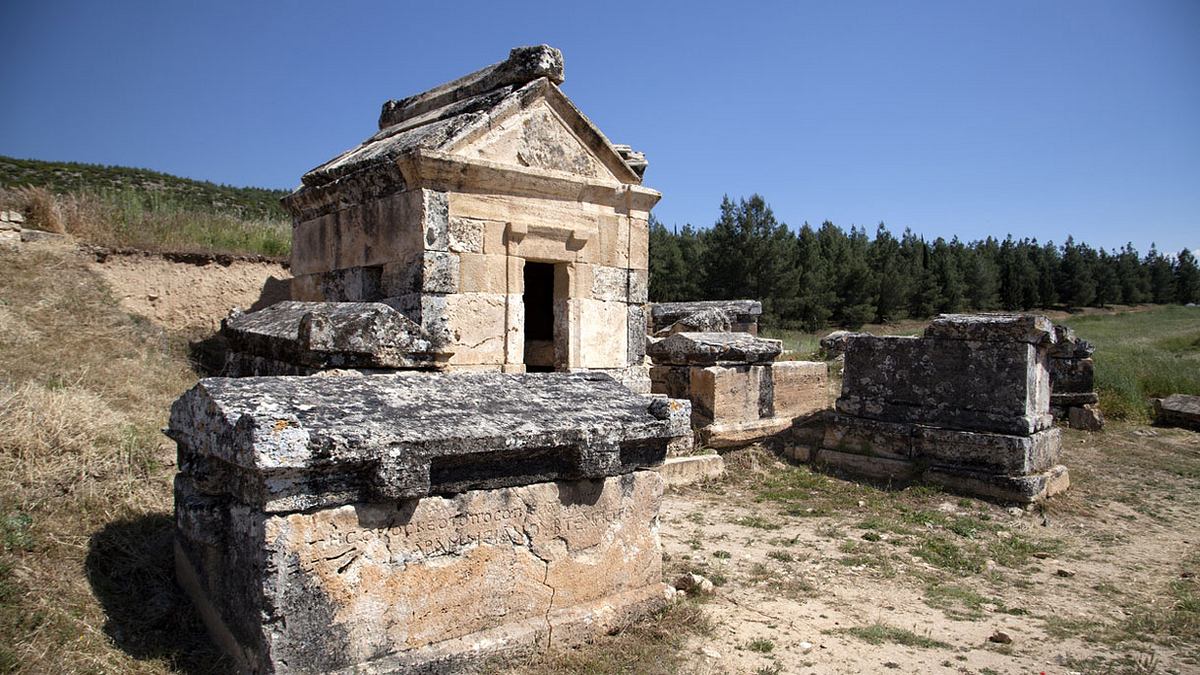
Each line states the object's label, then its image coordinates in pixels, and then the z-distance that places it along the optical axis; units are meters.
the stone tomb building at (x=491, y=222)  6.49
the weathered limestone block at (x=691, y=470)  7.73
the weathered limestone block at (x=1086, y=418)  10.83
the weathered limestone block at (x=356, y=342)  4.66
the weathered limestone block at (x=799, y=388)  9.37
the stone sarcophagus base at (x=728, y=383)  8.60
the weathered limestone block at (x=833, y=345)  14.95
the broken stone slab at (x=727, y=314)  14.78
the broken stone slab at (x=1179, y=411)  10.82
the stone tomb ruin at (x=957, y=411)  7.46
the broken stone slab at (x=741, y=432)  8.55
